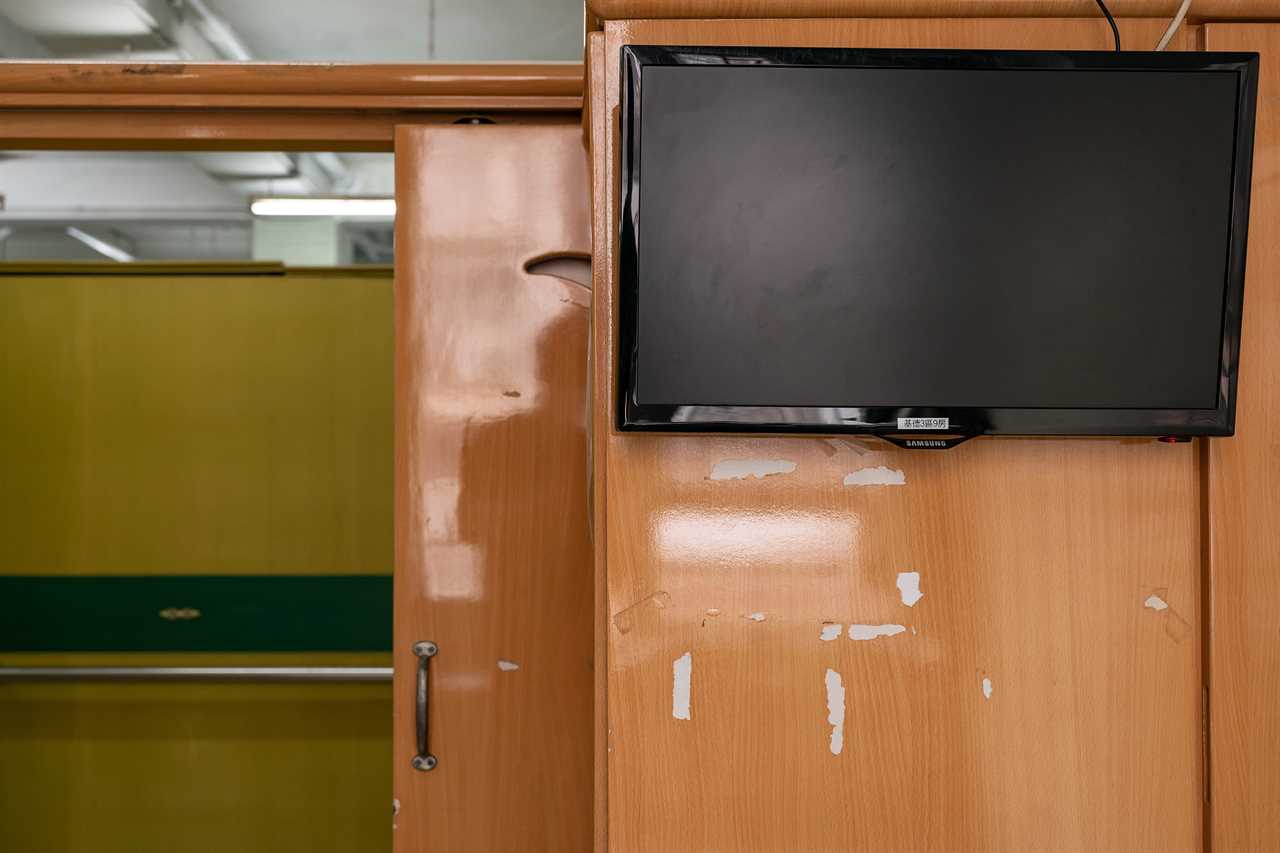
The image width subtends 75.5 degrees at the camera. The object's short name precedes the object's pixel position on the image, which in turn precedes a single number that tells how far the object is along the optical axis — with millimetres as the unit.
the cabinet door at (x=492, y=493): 1492
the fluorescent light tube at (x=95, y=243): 4730
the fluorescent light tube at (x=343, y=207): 4137
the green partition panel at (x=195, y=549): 2539
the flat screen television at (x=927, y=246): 969
